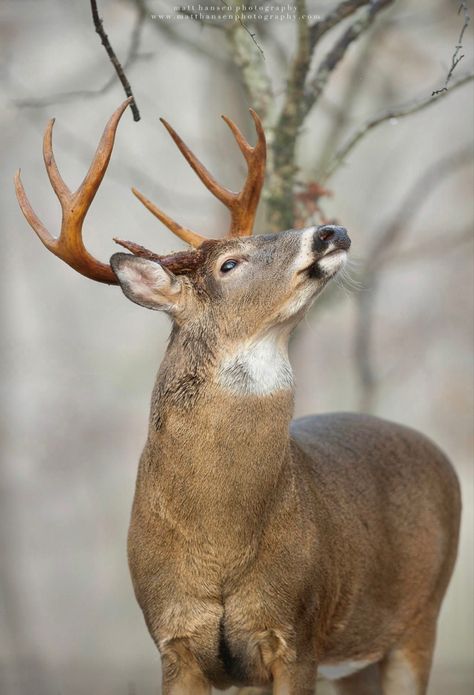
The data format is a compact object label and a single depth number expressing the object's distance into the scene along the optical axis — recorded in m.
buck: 10.34
